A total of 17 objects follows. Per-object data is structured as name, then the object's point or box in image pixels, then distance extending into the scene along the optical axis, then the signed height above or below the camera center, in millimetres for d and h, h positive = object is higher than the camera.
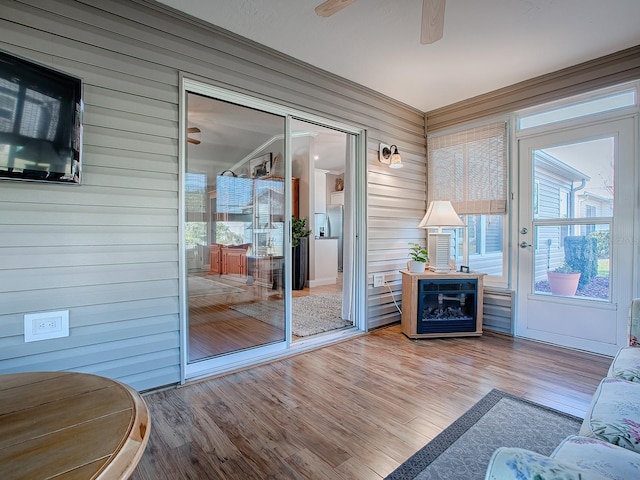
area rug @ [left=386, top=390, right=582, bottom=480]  1478 -1039
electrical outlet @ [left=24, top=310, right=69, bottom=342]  1768 -502
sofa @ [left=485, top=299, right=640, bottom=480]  570 -559
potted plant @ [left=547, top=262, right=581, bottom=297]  3068 -408
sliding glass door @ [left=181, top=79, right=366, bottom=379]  2410 +4
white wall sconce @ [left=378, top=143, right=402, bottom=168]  3586 +892
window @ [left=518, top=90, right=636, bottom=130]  2812 +1188
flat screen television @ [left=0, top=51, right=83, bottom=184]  1566 +572
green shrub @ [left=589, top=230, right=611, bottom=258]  2885 -44
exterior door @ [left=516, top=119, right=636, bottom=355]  2801 +9
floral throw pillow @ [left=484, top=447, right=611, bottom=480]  550 -404
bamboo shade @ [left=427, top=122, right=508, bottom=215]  3523 +785
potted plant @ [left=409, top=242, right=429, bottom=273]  3441 -283
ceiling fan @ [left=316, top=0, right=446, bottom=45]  1749 +1228
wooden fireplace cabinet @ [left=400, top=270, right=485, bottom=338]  3299 -633
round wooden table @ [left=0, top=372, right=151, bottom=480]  568 -397
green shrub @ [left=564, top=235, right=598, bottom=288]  2961 -172
